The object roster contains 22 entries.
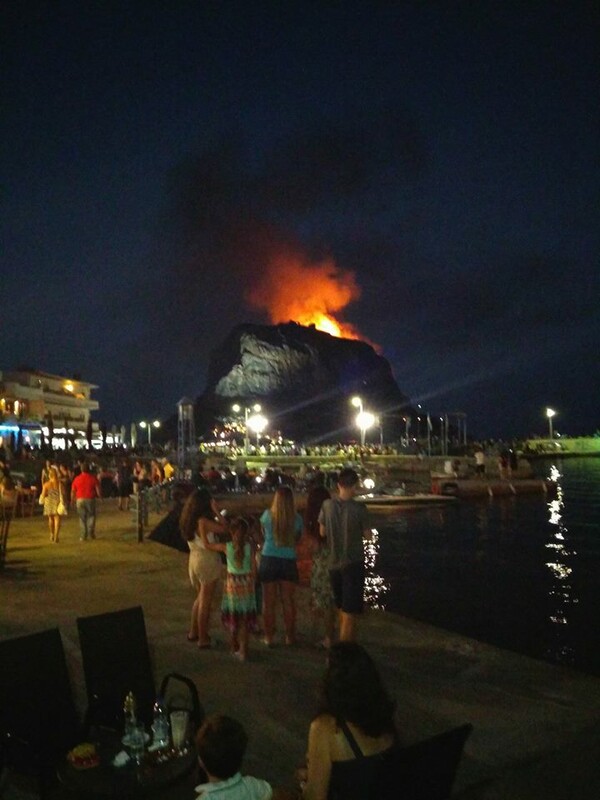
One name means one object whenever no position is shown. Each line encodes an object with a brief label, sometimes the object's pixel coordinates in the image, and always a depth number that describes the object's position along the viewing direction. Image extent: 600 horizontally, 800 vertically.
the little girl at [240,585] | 6.50
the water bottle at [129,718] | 3.67
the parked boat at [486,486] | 35.22
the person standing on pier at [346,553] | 6.53
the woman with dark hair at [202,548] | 6.87
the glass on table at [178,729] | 3.67
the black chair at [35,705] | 3.80
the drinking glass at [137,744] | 3.55
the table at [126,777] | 3.29
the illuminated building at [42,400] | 50.15
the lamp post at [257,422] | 51.12
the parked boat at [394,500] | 30.39
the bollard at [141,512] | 13.95
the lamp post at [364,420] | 54.69
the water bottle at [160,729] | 3.69
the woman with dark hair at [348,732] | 2.77
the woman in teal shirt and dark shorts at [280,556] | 7.02
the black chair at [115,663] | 4.43
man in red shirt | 13.73
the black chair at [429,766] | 2.52
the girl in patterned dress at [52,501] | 13.80
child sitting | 2.67
